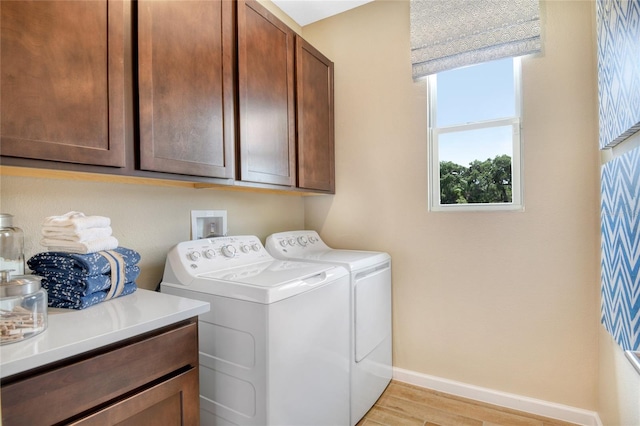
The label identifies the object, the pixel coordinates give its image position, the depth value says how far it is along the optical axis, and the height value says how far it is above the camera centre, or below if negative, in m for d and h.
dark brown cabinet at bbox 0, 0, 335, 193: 0.91 +0.47
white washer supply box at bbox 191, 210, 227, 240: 1.81 -0.06
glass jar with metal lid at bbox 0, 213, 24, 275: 1.03 -0.10
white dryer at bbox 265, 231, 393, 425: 1.78 -0.59
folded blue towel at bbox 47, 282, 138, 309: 1.03 -0.28
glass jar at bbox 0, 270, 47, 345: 0.77 -0.24
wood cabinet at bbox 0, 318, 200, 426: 0.70 -0.44
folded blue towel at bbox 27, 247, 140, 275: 1.05 -0.16
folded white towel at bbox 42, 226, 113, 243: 1.08 -0.07
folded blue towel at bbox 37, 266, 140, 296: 1.04 -0.22
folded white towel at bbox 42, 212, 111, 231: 1.09 -0.02
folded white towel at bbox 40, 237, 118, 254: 1.08 -0.11
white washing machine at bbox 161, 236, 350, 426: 1.23 -0.53
